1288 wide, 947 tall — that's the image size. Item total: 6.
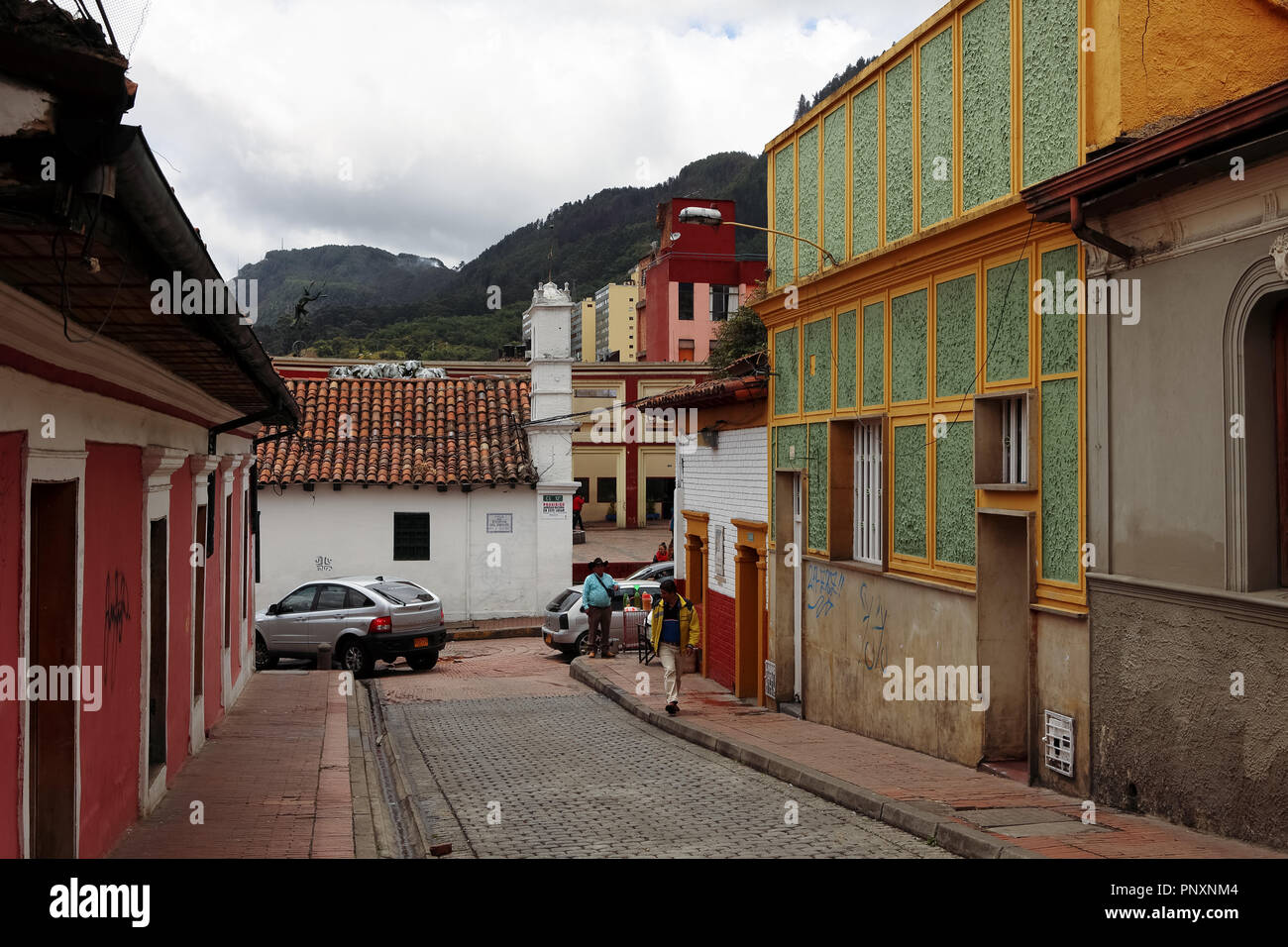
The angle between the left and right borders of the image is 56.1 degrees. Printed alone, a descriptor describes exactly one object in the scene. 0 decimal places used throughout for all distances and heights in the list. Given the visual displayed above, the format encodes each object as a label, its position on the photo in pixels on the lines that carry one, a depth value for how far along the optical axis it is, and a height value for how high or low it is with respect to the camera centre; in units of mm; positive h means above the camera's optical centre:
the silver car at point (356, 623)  19750 -2284
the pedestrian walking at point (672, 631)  14711 -1817
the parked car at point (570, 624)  21828 -2555
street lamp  12375 +2758
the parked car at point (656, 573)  24806 -1875
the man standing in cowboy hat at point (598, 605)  20422 -2073
